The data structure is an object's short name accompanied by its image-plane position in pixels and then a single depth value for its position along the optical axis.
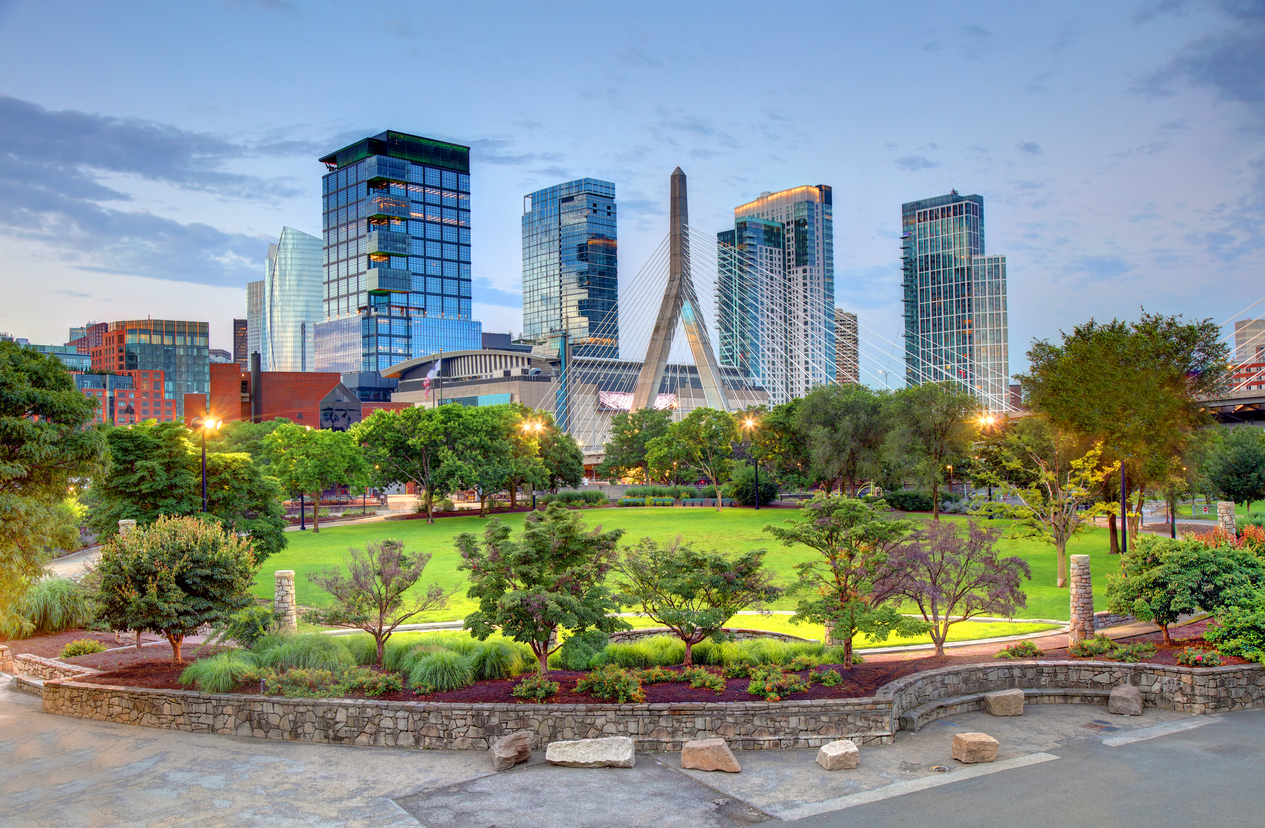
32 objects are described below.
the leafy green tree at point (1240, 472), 52.75
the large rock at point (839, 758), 13.01
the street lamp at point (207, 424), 25.55
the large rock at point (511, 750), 13.07
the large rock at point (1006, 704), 15.91
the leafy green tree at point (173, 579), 17.09
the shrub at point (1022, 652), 18.16
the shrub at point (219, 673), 15.64
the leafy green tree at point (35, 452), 17.55
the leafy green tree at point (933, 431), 51.50
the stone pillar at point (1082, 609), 19.25
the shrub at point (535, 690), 14.57
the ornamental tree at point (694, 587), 17.19
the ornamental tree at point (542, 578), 15.43
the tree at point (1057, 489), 32.34
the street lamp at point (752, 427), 63.47
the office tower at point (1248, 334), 162.38
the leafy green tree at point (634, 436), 82.44
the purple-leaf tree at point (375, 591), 16.77
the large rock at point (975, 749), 13.35
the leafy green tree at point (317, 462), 51.19
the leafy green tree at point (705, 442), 69.56
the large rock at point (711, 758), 12.91
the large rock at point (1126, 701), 15.89
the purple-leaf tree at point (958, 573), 18.20
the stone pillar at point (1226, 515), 28.33
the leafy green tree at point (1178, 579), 18.05
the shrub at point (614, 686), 14.47
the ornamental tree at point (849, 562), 16.98
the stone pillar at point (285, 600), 18.75
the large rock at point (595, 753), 13.06
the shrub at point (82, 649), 19.45
